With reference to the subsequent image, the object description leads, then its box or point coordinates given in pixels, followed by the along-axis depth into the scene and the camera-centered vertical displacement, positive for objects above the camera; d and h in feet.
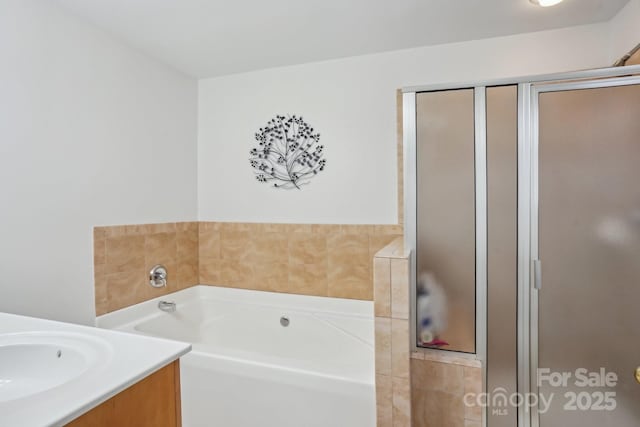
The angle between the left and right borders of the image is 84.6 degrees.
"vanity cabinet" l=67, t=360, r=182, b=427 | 2.69 -1.61
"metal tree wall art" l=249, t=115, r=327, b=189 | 8.92 +1.52
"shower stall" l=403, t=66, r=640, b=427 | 4.97 -0.42
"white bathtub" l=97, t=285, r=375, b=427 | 5.61 -2.90
